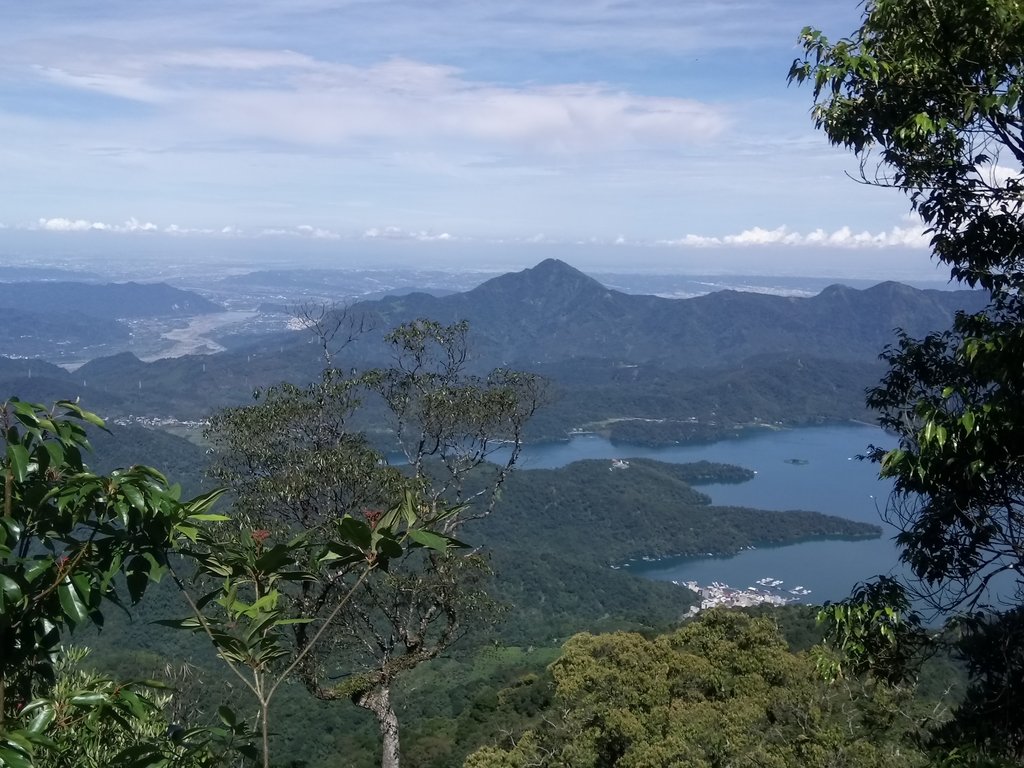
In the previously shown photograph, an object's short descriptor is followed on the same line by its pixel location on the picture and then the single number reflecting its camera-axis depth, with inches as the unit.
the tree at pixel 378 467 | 310.2
